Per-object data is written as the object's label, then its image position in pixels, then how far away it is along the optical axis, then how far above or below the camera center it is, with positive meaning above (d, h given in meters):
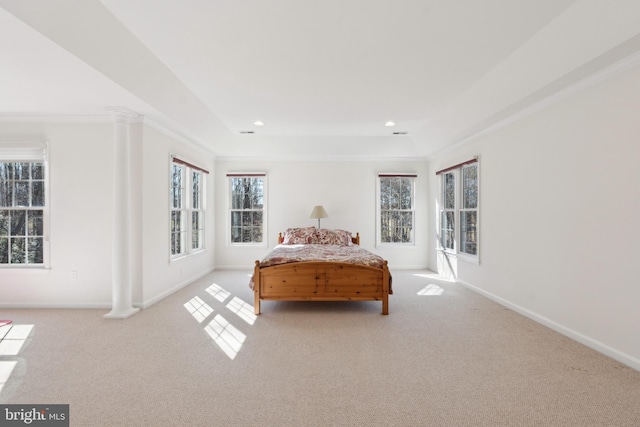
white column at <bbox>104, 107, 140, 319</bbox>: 3.60 -0.03
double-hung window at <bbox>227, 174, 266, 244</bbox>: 6.62 +0.13
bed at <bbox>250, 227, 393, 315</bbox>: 3.80 -0.81
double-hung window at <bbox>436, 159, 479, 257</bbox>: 4.89 +0.09
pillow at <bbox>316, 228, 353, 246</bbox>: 5.90 -0.43
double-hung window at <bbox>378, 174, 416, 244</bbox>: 6.73 +0.00
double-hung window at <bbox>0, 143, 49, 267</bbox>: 3.86 +0.09
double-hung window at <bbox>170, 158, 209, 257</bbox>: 4.80 +0.14
